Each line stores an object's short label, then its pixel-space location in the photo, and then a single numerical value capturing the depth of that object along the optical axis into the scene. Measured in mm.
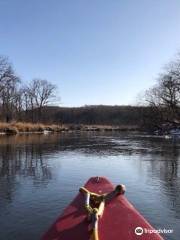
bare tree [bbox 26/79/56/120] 42476
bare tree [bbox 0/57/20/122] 30246
